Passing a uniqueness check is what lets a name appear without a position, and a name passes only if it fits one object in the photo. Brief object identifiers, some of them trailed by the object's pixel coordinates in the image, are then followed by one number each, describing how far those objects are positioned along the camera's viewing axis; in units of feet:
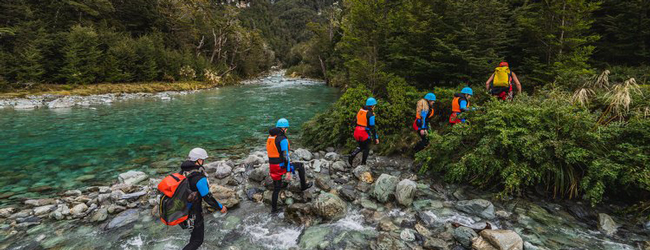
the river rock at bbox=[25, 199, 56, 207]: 21.05
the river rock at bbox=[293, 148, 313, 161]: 30.30
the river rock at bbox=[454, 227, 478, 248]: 14.68
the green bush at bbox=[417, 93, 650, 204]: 15.93
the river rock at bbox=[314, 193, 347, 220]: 18.49
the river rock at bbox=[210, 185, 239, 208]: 20.54
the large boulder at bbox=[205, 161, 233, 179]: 26.69
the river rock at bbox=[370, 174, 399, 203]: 20.20
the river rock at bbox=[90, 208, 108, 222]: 19.03
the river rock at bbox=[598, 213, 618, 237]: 15.26
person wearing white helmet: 14.10
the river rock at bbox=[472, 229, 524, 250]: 13.75
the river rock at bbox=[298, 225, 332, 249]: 15.95
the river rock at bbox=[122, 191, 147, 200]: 21.67
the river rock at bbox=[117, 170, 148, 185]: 25.23
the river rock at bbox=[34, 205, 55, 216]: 19.63
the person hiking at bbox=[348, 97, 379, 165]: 25.46
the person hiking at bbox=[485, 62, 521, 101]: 26.78
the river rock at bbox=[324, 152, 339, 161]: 30.22
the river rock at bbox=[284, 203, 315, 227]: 18.06
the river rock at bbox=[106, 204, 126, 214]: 19.97
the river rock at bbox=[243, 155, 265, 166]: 29.11
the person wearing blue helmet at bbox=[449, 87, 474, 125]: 24.92
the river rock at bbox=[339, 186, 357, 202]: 21.04
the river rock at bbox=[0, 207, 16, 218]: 19.42
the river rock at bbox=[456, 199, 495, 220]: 17.43
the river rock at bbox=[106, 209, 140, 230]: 18.33
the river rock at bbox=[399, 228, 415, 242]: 15.76
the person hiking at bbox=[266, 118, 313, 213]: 18.60
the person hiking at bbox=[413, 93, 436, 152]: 26.30
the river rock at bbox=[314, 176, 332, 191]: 22.91
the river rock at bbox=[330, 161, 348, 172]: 27.02
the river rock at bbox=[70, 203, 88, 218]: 19.54
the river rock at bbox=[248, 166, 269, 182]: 25.16
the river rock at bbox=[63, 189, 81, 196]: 22.91
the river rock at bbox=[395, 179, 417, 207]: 19.39
